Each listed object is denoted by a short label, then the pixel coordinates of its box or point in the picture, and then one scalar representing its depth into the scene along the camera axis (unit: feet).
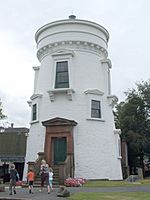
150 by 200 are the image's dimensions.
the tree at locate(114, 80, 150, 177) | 84.21
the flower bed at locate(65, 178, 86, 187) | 51.87
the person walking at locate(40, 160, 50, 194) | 45.30
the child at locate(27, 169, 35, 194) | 44.26
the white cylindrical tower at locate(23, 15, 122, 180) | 63.58
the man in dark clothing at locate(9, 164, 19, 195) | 42.75
